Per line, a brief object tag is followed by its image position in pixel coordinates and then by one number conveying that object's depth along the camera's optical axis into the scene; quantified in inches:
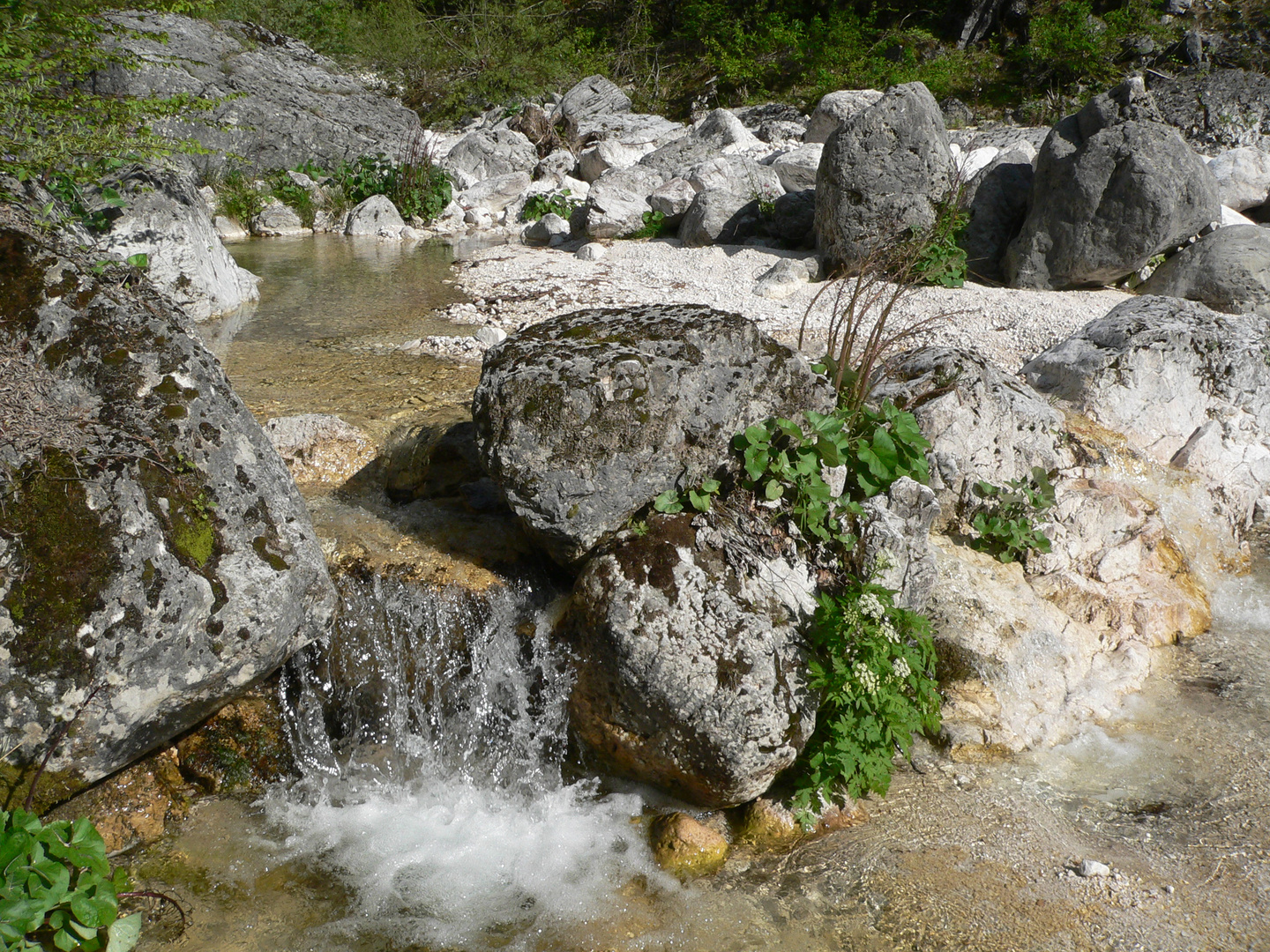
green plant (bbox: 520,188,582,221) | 515.8
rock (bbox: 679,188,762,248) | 423.8
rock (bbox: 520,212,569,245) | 476.1
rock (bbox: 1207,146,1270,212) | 406.9
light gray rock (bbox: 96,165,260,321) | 276.5
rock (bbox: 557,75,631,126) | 728.3
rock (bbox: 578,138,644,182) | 584.1
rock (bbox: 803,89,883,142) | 554.3
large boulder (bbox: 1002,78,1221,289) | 318.0
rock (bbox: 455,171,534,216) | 566.3
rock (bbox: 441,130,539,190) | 617.6
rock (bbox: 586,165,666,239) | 455.8
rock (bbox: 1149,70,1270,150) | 482.0
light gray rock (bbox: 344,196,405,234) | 499.8
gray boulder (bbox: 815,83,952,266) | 356.2
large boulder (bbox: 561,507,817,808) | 133.7
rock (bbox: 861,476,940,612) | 152.6
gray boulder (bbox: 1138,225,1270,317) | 300.5
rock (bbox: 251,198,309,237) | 483.2
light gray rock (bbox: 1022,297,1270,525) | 228.1
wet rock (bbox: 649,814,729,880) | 128.2
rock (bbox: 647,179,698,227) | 453.7
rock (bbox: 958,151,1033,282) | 367.6
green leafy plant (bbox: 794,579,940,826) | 136.2
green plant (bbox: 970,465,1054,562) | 180.2
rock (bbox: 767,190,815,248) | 418.0
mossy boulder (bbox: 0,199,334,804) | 113.9
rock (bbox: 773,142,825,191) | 437.4
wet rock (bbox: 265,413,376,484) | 189.0
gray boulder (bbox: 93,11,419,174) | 529.7
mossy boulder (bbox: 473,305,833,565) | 142.5
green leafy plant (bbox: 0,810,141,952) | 92.0
